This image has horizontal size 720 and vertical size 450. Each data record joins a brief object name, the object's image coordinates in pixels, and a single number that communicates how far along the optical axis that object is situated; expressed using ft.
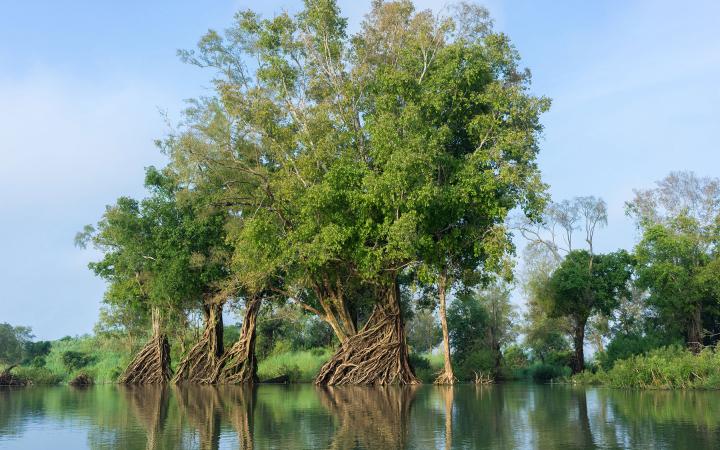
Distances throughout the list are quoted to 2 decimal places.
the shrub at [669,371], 77.25
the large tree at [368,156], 82.69
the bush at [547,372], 125.59
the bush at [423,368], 115.34
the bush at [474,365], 121.19
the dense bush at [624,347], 109.40
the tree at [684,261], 125.90
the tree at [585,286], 120.16
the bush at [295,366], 124.26
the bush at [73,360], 144.97
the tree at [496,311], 141.79
